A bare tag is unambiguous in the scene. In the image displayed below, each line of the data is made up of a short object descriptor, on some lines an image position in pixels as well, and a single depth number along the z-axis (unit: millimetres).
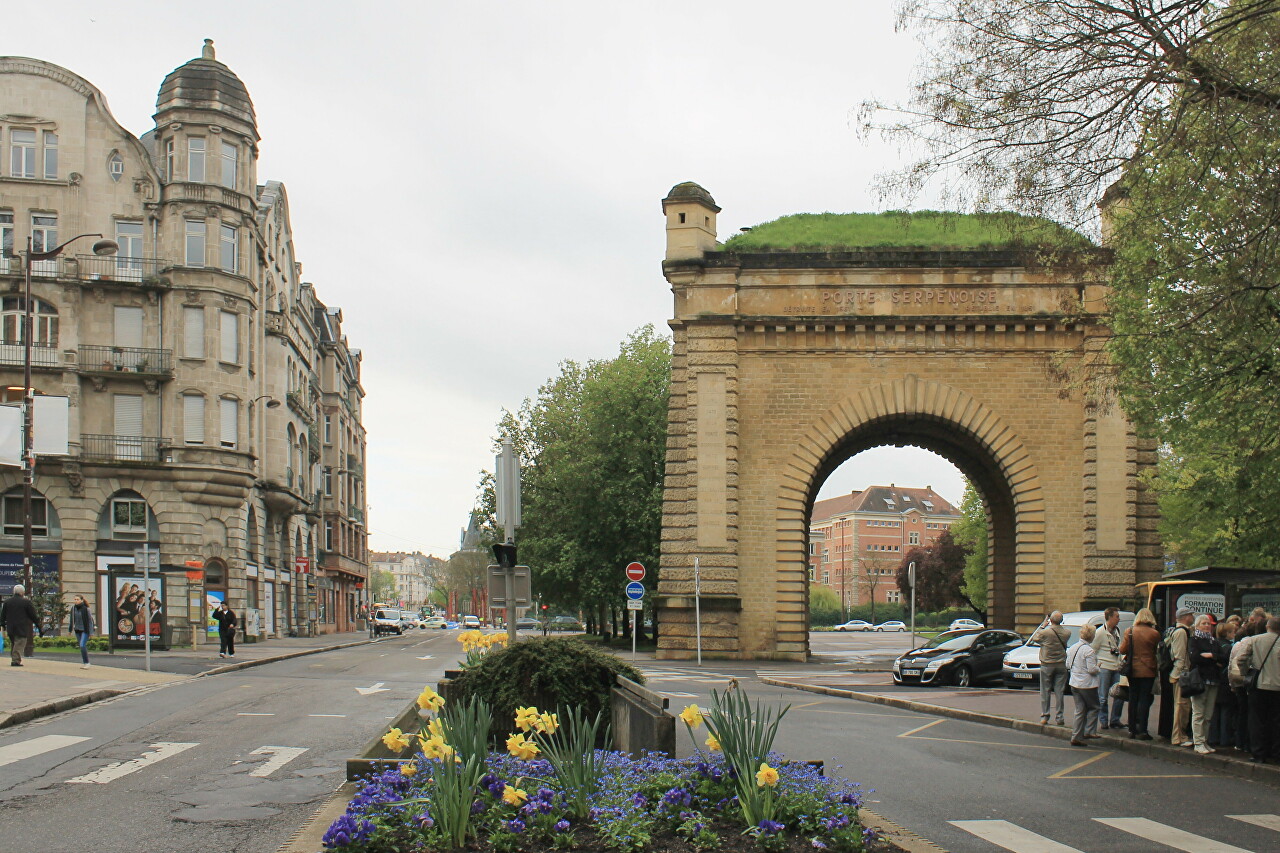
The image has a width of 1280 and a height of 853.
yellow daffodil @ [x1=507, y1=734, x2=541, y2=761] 7383
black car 27562
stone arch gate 34344
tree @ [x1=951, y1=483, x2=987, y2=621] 78562
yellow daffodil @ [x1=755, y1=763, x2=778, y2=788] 6988
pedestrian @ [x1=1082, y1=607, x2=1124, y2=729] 16453
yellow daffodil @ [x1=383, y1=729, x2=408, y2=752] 7473
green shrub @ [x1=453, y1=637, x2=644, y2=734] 10484
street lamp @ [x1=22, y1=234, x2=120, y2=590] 30359
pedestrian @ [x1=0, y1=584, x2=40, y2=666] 24781
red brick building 139125
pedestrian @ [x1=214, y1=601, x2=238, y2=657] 32906
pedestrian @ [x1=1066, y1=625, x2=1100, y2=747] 15727
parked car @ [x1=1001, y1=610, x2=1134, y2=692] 26750
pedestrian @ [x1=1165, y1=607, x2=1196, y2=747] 14984
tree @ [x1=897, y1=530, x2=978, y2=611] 100688
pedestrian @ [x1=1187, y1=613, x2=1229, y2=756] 14625
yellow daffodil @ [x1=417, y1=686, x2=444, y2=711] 8141
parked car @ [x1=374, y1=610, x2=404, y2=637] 71725
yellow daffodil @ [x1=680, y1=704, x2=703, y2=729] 7832
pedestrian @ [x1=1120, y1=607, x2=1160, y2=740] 16078
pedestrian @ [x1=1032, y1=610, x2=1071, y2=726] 17266
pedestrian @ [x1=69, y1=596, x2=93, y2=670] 25875
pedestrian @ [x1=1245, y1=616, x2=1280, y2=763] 13586
